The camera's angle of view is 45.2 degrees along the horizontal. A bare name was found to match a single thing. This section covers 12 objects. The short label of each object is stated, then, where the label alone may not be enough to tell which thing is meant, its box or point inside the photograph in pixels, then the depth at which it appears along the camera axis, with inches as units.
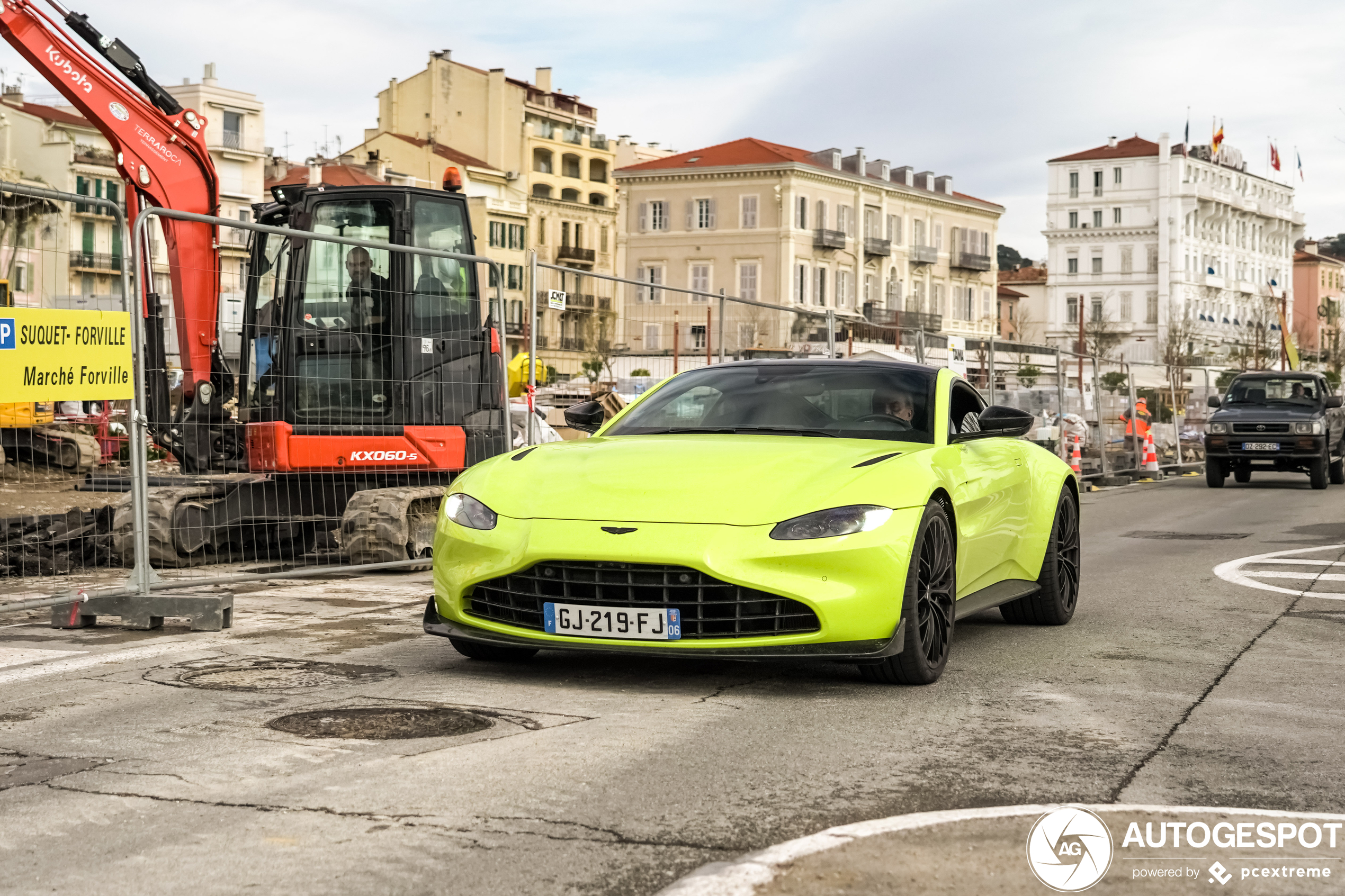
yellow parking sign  314.0
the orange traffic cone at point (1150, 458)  1113.4
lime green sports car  234.5
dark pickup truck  967.0
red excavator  467.8
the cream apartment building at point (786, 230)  3464.6
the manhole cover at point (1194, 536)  595.9
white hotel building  5142.7
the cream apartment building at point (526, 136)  3786.9
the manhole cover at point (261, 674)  251.6
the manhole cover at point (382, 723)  209.6
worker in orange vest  1099.3
